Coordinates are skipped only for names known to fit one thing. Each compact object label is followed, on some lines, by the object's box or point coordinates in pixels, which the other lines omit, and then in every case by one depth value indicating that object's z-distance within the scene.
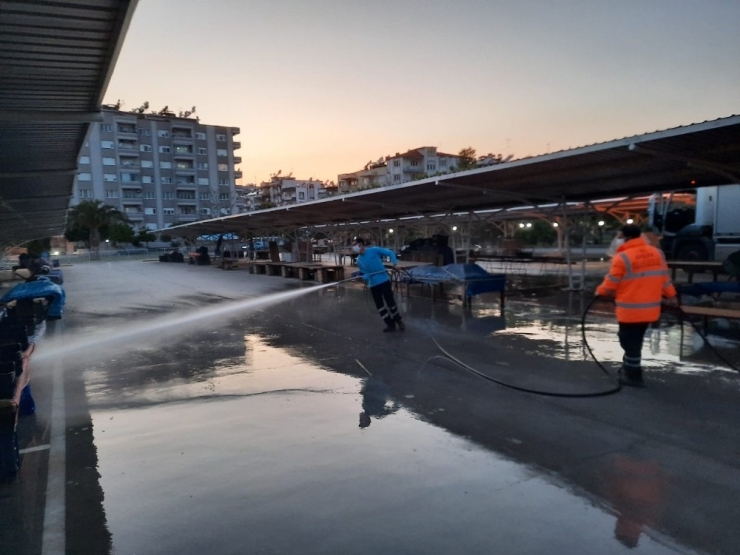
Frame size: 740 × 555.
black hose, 5.55
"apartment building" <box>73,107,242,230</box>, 72.81
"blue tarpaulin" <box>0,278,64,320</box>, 11.10
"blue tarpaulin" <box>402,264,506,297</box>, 11.77
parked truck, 17.03
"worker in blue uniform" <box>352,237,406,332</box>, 9.22
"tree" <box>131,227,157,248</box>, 65.44
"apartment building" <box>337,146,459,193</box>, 81.62
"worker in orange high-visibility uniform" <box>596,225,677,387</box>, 5.68
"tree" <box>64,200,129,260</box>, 58.91
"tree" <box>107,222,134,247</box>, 60.72
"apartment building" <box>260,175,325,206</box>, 110.62
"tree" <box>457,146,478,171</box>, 63.19
